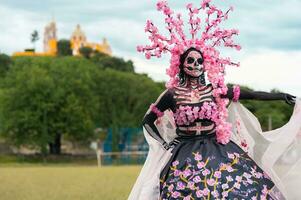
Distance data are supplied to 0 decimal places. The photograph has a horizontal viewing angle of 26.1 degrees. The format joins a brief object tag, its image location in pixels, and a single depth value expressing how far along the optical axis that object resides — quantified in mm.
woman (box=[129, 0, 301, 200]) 5590
